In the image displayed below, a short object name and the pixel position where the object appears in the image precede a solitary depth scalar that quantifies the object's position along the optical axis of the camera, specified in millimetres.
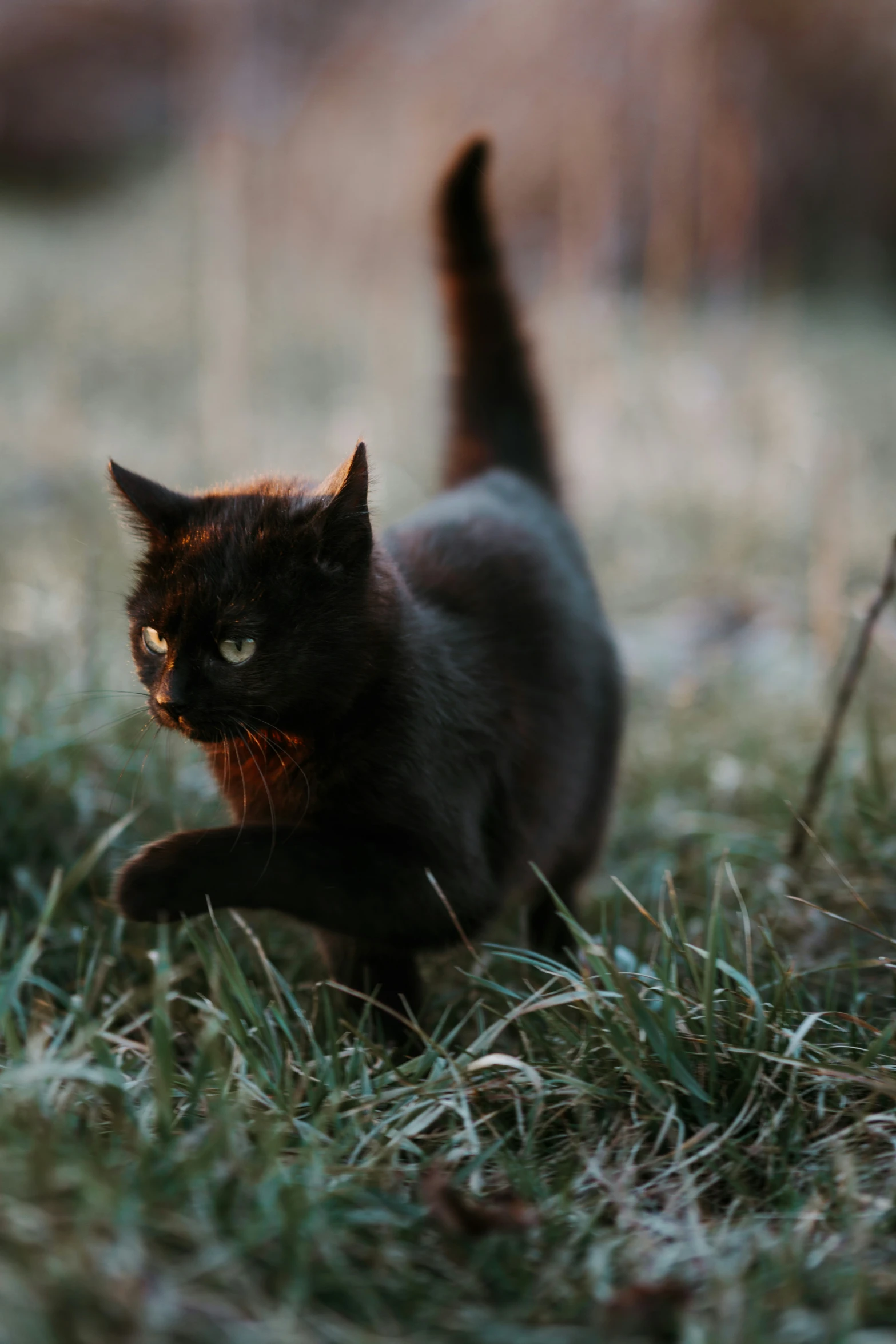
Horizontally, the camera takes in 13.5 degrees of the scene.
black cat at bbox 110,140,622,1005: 1282
